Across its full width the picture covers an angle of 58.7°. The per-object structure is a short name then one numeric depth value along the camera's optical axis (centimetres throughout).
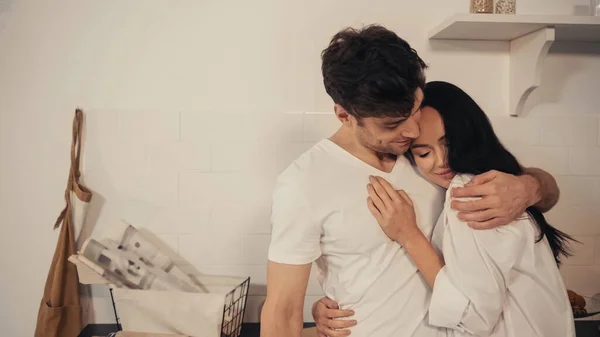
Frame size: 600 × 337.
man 96
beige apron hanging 142
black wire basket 129
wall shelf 127
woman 95
